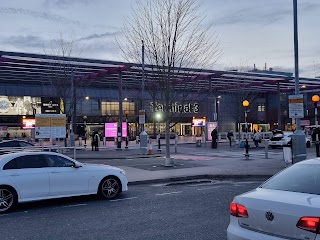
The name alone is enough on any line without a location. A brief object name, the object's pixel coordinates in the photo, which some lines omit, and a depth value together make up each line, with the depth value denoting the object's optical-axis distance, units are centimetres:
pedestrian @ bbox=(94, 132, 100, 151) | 3356
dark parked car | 2423
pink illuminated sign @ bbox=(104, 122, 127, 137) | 4425
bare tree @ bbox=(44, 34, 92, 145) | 3344
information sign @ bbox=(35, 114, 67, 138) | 1976
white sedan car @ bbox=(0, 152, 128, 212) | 996
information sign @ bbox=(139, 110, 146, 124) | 2770
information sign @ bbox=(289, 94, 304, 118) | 1523
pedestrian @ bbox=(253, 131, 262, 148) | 3275
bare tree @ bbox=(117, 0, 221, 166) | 1909
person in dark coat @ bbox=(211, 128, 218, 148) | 3450
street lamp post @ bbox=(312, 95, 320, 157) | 1759
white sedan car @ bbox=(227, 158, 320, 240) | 430
